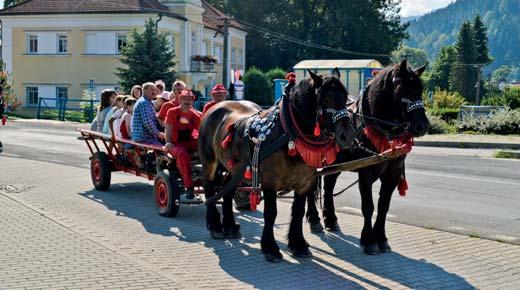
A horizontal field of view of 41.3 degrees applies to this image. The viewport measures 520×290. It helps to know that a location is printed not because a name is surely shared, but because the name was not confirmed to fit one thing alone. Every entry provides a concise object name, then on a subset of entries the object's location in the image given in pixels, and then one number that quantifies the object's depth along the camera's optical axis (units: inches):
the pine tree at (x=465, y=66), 3614.7
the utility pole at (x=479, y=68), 2957.7
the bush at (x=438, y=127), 1167.3
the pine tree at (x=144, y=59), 1509.6
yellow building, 1815.9
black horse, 300.7
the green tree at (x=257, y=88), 2284.7
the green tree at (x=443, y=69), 3927.2
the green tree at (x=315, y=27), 2876.5
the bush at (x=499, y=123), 1139.3
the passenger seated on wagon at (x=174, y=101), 446.3
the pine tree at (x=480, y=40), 3846.0
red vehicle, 406.6
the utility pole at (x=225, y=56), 1715.8
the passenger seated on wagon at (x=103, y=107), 554.6
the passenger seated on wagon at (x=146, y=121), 446.6
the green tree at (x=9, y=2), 2805.1
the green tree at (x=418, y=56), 7135.8
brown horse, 284.0
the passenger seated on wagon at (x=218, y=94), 422.6
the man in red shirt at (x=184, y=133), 400.5
